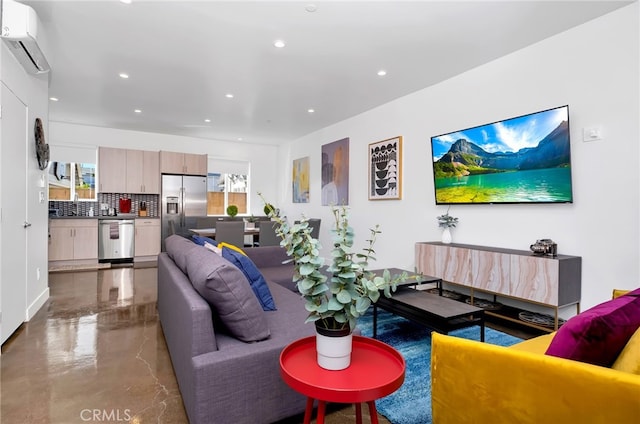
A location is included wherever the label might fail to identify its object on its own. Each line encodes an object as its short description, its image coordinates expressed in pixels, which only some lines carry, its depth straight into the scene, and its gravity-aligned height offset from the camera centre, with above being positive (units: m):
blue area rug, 1.75 -1.06
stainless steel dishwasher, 6.16 -0.54
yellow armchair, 0.85 -0.51
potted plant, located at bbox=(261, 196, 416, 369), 1.14 -0.26
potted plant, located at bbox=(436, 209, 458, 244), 3.83 -0.15
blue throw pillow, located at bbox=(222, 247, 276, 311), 2.17 -0.45
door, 2.59 -0.01
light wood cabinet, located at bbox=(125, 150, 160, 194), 6.54 +0.80
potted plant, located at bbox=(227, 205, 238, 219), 5.69 +0.01
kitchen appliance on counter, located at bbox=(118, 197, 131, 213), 6.63 +0.13
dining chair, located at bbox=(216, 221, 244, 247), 4.86 -0.32
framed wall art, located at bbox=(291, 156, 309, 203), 6.95 +0.68
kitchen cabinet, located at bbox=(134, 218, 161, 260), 6.45 -0.52
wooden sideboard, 2.66 -0.56
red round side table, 1.07 -0.58
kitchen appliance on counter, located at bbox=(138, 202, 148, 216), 6.75 +0.05
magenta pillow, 1.00 -0.39
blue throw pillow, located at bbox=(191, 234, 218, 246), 2.78 -0.25
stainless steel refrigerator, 6.72 +0.18
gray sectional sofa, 1.44 -0.66
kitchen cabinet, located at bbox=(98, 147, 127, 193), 6.32 +0.81
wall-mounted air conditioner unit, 2.45 +1.39
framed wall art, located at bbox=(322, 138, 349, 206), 5.72 +0.71
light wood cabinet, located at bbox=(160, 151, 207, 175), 6.75 +1.01
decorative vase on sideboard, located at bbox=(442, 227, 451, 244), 3.82 -0.29
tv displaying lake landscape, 2.88 +0.50
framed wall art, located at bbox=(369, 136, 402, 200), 4.62 +0.62
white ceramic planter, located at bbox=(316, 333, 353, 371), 1.19 -0.51
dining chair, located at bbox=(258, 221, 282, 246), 5.22 -0.38
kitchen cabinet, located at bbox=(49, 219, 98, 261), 5.74 -0.50
